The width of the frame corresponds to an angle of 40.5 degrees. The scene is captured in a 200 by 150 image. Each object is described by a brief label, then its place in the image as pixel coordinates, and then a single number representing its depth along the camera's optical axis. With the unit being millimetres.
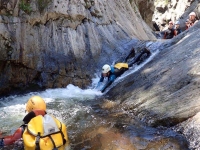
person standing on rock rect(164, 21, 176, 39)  14477
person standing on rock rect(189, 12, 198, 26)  13398
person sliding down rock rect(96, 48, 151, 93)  9648
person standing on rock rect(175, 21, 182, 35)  14384
